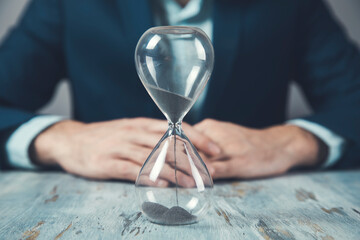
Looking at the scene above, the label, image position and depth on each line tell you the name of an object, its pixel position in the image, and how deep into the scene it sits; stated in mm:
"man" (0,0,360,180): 1074
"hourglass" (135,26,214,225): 586
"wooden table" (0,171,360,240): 610
